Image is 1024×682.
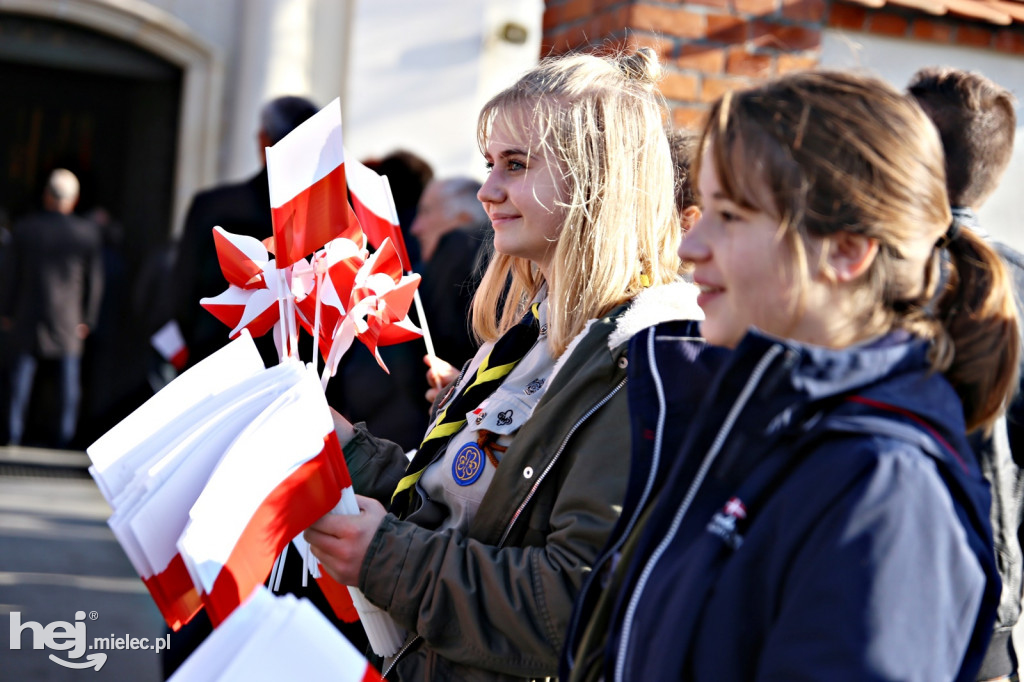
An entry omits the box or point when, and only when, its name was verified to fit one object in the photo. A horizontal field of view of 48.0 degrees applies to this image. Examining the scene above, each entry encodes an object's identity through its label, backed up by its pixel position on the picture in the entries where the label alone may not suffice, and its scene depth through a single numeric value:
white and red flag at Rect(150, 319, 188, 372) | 4.37
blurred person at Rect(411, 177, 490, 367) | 3.88
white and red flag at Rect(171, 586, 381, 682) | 1.25
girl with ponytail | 1.21
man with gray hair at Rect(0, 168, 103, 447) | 8.30
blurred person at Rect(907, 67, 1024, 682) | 2.14
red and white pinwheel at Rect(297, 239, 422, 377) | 2.22
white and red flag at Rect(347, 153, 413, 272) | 2.52
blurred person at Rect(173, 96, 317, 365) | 3.78
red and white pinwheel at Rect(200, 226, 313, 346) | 2.29
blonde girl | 1.79
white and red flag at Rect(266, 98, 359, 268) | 2.10
